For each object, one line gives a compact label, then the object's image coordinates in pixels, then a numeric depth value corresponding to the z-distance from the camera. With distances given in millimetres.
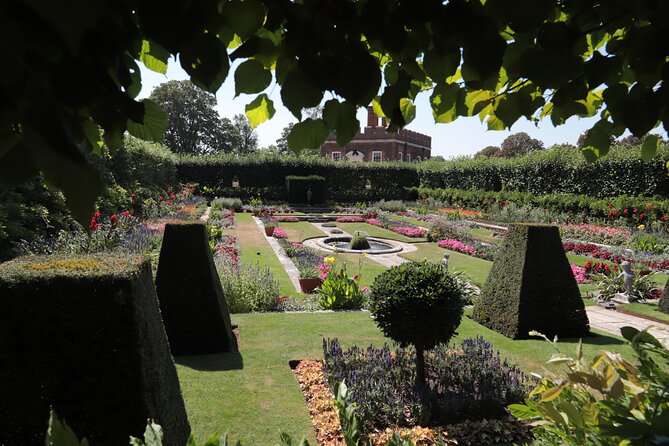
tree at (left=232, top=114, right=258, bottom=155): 64244
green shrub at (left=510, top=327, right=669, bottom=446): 1404
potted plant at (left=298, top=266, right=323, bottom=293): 9383
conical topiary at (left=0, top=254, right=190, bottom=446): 2875
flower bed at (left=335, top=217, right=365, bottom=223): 22986
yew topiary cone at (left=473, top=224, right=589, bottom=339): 6637
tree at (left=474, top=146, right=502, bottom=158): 67619
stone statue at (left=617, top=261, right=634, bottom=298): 9297
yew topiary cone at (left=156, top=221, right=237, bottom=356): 5746
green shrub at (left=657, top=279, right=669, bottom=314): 8359
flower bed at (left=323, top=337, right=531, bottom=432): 4453
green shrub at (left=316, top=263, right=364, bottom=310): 8254
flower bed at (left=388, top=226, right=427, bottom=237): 18312
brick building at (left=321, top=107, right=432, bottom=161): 49806
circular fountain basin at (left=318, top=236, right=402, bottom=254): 14534
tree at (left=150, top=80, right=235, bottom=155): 54219
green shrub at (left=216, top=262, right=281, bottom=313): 7984
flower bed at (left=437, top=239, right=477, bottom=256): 14569
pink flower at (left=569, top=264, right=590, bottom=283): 10781
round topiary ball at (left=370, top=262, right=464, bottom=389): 4750
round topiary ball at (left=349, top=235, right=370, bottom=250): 15070
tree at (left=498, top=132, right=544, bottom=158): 64006
